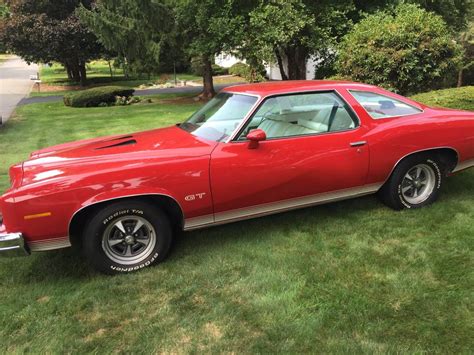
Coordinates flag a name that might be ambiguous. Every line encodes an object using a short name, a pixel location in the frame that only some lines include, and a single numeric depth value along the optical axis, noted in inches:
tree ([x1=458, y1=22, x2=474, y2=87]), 749.3
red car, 135.0
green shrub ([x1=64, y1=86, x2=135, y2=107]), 707.4
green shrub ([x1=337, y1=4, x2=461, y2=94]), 356.5
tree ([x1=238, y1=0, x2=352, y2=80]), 500.1
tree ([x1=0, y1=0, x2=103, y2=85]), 942.4
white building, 954.7
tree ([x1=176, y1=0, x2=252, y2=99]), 549.6
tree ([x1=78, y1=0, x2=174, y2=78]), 641.0
